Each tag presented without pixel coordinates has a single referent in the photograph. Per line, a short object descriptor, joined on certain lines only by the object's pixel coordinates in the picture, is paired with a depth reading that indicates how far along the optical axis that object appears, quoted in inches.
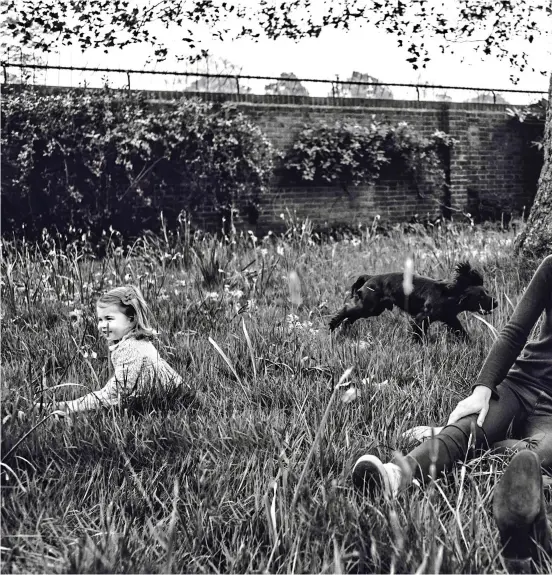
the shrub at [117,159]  363.6
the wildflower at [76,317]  159.0
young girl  119.3
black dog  158.6
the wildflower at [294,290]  77.2
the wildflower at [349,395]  70.0
